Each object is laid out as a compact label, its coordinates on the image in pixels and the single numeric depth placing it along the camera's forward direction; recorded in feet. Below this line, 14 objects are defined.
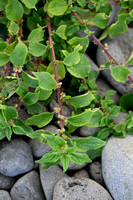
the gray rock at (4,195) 2.21
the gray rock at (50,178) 2.21
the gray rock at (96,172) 2.28
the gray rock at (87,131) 2.34
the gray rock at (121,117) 2.38
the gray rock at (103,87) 2.49
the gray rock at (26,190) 2.22
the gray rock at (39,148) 2.28
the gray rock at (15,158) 2.21
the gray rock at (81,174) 2.29
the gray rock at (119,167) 2.15
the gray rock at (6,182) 2.26
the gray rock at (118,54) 2.47
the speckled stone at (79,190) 2.15
